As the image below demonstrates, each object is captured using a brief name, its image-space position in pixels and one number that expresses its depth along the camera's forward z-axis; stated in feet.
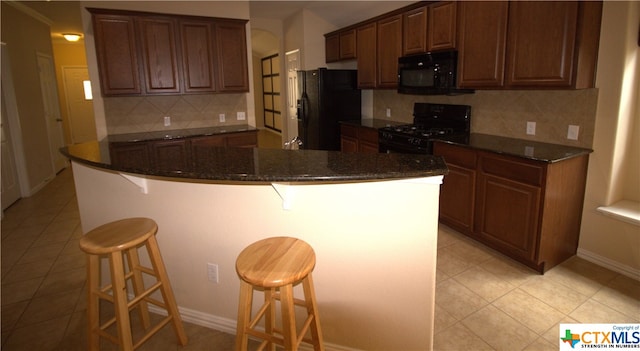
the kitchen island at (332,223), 5.36
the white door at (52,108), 19.60
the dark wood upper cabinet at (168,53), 12.57
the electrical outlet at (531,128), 10.27
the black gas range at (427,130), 11.51
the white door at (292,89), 19.35
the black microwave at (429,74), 11.38
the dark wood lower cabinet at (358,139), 14.67
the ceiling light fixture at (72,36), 21.50
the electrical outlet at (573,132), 9.18
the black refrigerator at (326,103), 16.71
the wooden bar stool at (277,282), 4.30
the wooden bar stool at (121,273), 5.32
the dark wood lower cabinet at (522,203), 8.43
